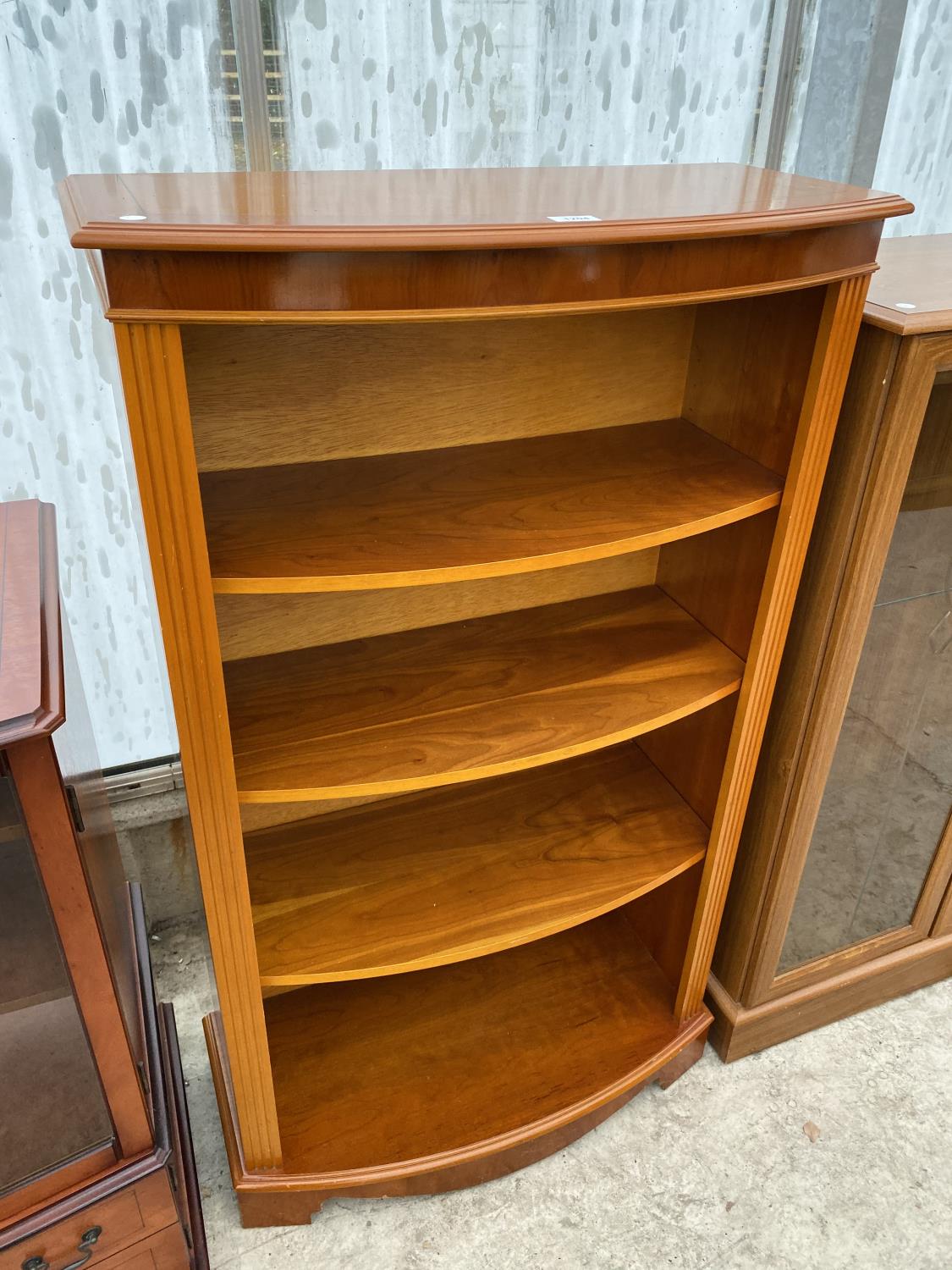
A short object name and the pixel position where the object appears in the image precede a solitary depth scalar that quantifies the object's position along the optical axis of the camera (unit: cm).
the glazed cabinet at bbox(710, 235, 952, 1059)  121
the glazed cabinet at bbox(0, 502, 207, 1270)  90
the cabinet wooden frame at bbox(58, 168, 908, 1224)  83
